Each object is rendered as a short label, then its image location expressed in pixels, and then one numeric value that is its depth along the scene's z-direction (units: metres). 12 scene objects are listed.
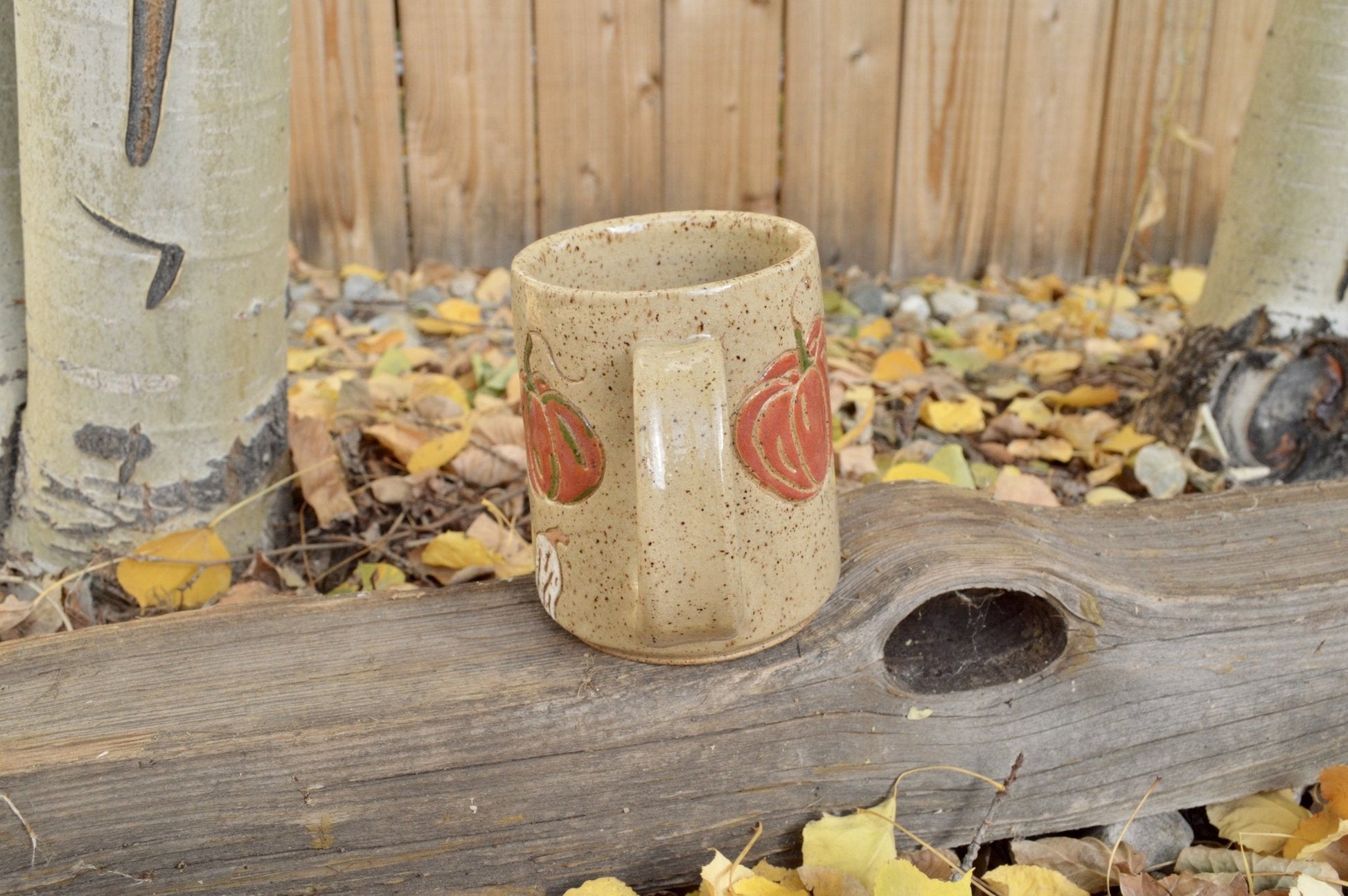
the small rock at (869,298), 1.19
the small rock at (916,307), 1.18
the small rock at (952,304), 1.19
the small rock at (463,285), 1.21
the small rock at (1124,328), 1.15
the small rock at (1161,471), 0.94
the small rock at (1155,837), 0.78
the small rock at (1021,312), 1.18
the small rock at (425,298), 1.18
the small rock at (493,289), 1.20
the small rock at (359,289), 1.19
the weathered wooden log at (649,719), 0.72
